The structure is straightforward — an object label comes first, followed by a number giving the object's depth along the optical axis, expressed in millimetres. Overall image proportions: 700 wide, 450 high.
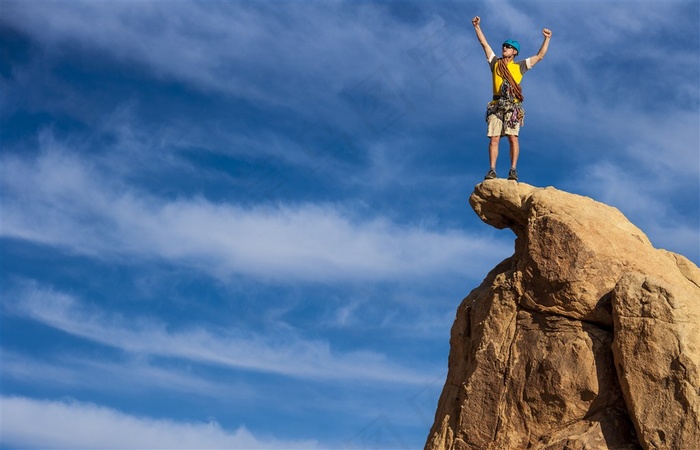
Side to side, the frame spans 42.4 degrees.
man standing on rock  18844
